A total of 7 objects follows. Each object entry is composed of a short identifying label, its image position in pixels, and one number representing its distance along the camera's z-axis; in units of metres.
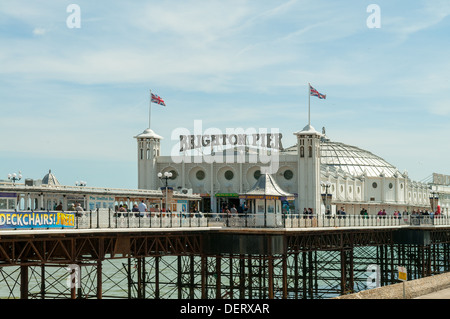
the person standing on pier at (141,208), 42.99
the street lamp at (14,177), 44.70
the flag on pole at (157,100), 72.00
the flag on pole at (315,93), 76.12
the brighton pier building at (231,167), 80.12
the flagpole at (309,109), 80.38
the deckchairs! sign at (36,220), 33.12
